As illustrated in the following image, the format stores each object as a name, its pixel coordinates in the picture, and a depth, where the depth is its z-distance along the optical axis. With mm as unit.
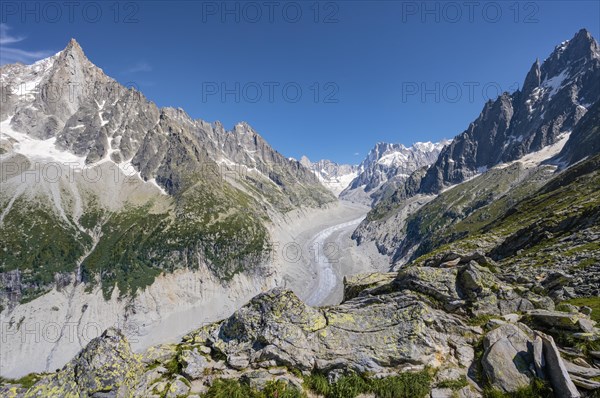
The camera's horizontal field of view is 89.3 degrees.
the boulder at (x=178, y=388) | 14633
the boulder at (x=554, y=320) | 15016
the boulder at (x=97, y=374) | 14156
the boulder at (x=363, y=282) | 25664
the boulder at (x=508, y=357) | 13602
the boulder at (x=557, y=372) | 12078
